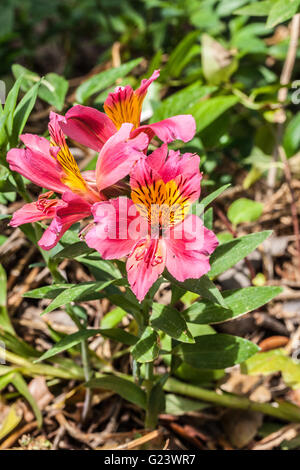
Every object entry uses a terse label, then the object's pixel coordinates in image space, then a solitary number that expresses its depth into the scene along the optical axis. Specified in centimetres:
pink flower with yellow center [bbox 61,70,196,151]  41
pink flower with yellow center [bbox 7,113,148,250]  40
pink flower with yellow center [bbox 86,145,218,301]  39
